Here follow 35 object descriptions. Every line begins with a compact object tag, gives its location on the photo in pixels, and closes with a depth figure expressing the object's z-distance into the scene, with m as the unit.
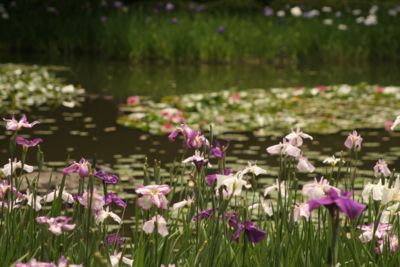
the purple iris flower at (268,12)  25.48
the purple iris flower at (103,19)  24.57
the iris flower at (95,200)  4.62
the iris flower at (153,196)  4.28
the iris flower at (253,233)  4.12
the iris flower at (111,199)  5.14
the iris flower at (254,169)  5.12
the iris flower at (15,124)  5.08
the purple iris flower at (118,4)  26.18
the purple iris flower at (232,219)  5.04
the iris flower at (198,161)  4.90
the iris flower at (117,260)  4.53
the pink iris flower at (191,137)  5.33
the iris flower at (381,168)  5.39
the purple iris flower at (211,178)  4.95
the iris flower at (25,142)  5.02
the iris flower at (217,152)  5.15
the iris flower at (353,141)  5.47
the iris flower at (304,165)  5.02
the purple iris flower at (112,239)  5.42
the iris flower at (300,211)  5.06
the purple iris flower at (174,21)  23.92
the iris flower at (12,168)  5.20
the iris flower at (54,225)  3.66
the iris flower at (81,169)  4.66
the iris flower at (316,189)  4.28
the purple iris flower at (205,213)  5.15
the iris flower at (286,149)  5.01
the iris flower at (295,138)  5.27
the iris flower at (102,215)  5.03
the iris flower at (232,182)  4.29
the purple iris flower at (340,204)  3.47
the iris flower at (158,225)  4.40
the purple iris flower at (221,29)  22.83
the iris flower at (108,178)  4.88
